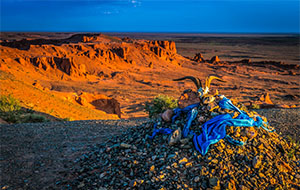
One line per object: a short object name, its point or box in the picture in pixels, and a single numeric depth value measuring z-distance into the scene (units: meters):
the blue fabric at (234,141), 4.46
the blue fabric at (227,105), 4.90
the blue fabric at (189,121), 4.77
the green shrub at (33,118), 9.68
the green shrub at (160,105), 11.14
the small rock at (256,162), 4.21
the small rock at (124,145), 5.04
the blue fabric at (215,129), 4.41
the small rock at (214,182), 3.87
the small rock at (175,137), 4.65
